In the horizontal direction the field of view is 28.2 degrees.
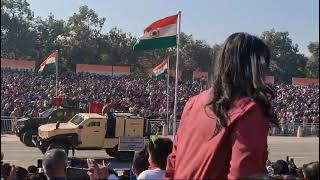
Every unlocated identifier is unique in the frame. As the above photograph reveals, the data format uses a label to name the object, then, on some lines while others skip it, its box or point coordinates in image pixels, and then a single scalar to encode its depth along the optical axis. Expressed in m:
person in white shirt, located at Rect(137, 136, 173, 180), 4.63
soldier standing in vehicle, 20.02
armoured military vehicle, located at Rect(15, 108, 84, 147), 22.97
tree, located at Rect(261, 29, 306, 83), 97.56
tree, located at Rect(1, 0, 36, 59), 78.06
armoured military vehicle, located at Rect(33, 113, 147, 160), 19.23
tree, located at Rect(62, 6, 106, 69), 77.19
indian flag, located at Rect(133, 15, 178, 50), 17.98
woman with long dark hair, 2.41
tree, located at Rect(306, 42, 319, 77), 92.06
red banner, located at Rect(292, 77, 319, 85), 64.65
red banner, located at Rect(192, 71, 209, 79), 64.88
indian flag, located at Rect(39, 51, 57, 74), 37.06
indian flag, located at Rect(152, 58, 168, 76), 33.58
